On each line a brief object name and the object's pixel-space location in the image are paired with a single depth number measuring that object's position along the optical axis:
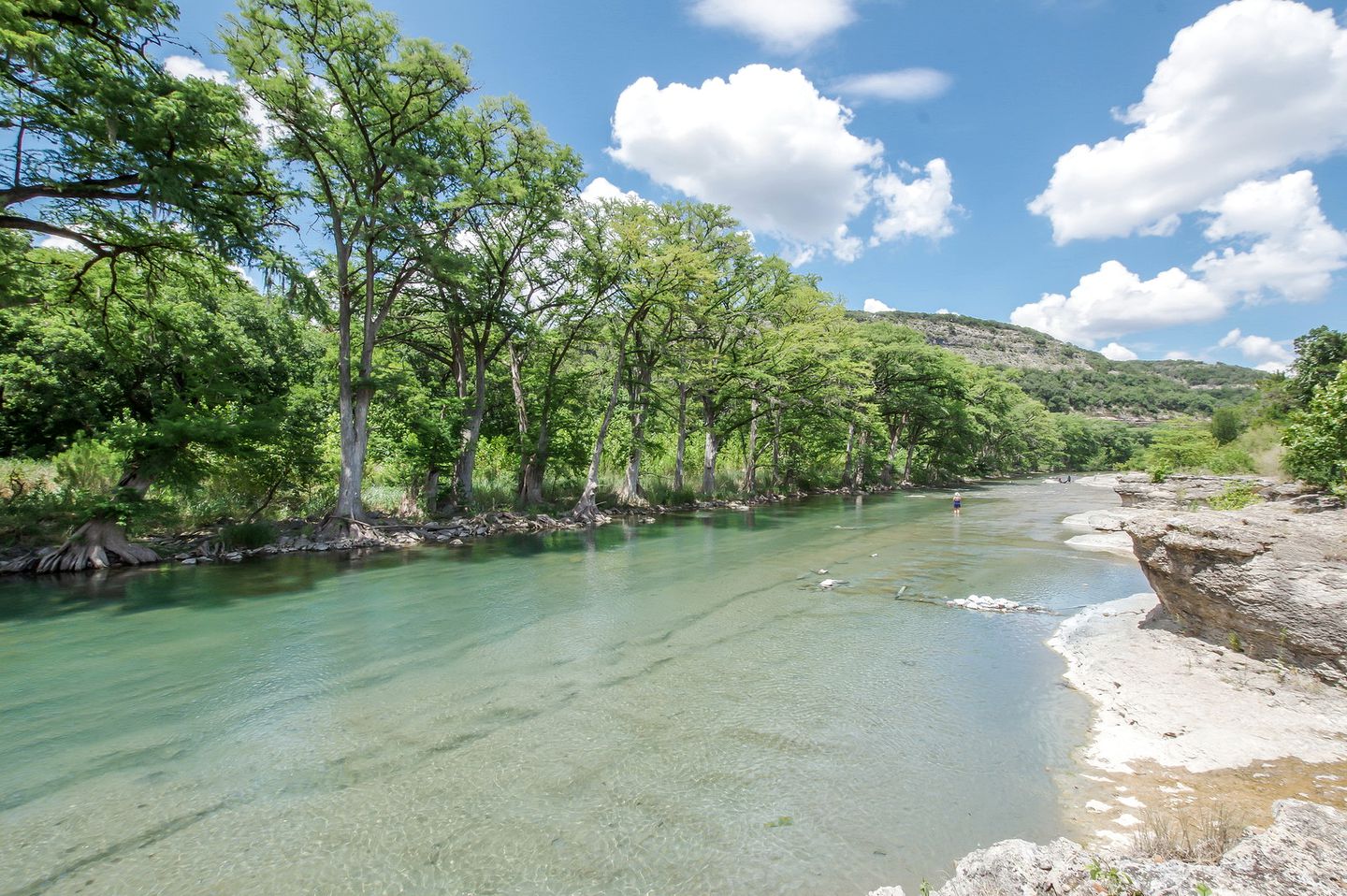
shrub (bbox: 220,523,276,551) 14.52
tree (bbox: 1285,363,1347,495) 12.25
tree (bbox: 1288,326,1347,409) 21.95
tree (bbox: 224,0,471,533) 14.41
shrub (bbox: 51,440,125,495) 14.33
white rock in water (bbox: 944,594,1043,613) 9.65
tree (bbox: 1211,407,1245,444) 33.28
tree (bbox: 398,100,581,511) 18.08
